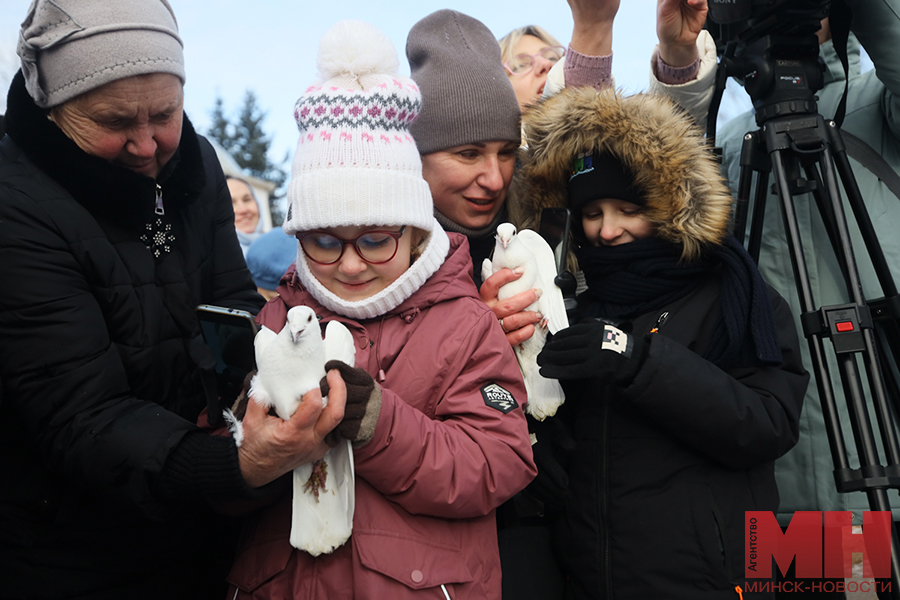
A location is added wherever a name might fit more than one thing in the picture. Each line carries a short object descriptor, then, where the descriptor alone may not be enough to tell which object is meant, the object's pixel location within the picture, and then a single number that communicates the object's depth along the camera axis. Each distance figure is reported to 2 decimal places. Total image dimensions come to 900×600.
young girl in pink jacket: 1.47
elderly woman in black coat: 1.49
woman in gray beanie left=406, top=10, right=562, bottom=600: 2.03
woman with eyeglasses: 3.44
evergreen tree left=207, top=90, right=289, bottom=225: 31.94
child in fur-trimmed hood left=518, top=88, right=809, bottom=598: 1.75
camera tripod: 1.71
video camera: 1.96
